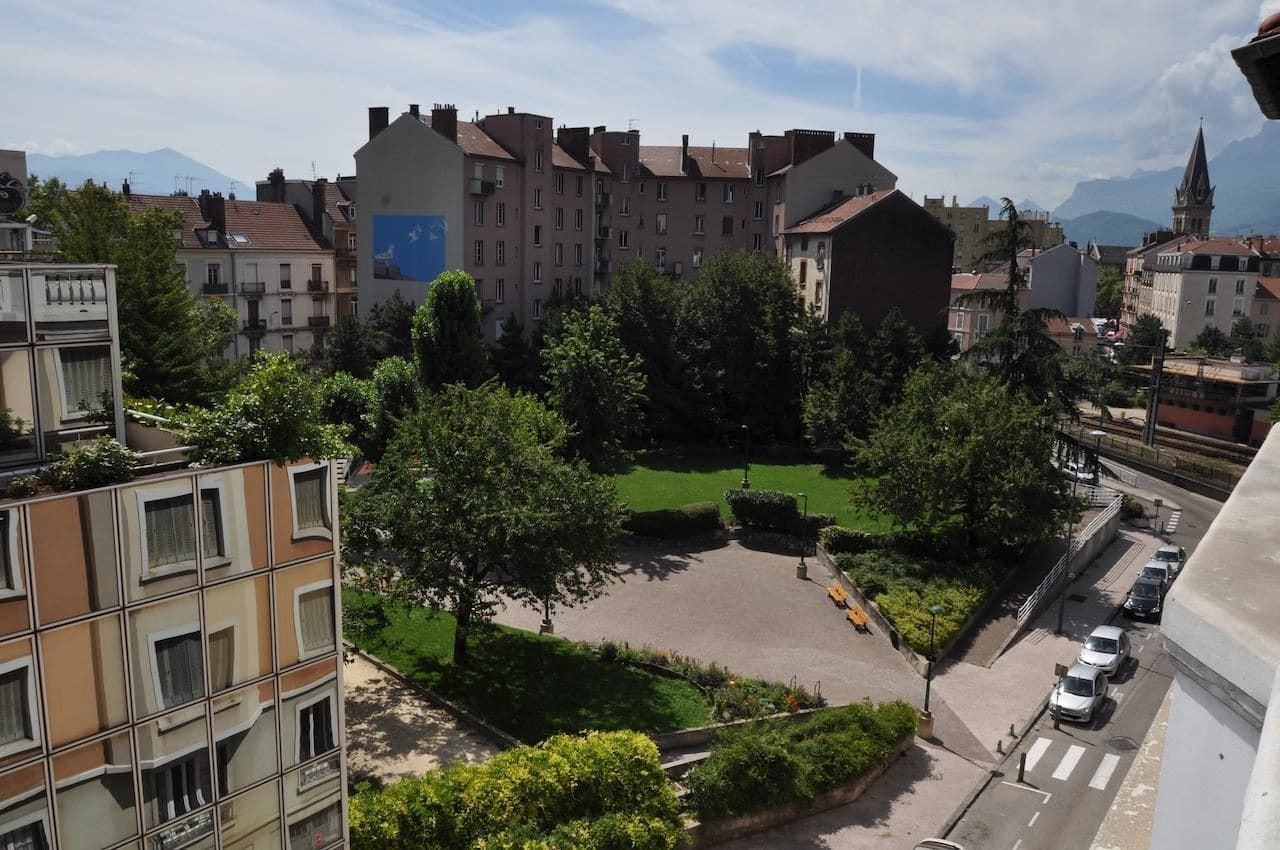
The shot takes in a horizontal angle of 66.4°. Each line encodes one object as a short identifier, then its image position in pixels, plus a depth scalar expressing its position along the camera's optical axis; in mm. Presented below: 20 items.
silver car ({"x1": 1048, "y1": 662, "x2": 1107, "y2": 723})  30295
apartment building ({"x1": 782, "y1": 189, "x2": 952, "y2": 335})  62750
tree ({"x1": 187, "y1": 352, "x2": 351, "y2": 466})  13867
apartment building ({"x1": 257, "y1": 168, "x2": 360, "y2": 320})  69688
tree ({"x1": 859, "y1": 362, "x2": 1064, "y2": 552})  38781
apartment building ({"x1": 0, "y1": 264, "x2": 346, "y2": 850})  11461
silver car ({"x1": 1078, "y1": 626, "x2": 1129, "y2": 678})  33250
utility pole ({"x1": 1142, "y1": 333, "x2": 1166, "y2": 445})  64875
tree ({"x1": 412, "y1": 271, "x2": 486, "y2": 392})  46656
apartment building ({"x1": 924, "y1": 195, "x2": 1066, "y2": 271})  144375
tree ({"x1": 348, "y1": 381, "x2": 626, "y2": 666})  27750
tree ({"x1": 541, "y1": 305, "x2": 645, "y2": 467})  45094
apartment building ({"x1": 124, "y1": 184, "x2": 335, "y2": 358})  62438
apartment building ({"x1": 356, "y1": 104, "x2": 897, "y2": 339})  61688
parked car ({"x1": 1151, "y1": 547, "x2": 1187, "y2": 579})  42228
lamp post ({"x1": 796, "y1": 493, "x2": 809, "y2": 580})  43212
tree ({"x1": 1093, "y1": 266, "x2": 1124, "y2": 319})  136875
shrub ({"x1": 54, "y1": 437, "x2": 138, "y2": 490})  12133
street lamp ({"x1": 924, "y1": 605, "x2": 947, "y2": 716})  29812
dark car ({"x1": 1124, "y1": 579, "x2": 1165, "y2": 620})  38094
